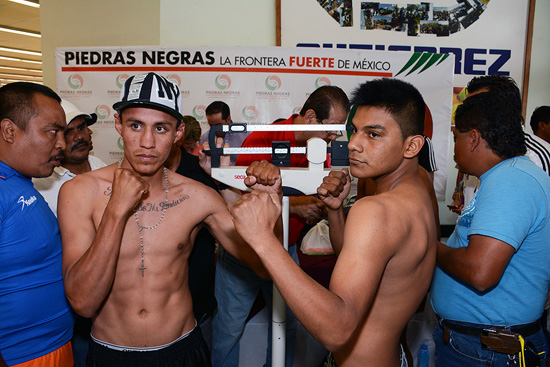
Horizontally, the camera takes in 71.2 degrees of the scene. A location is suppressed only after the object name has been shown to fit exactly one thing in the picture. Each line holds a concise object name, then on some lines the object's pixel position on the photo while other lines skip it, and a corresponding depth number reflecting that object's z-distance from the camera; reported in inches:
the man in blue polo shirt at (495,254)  56.1
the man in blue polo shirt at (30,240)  55.8
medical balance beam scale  55.7
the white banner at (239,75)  163.6
